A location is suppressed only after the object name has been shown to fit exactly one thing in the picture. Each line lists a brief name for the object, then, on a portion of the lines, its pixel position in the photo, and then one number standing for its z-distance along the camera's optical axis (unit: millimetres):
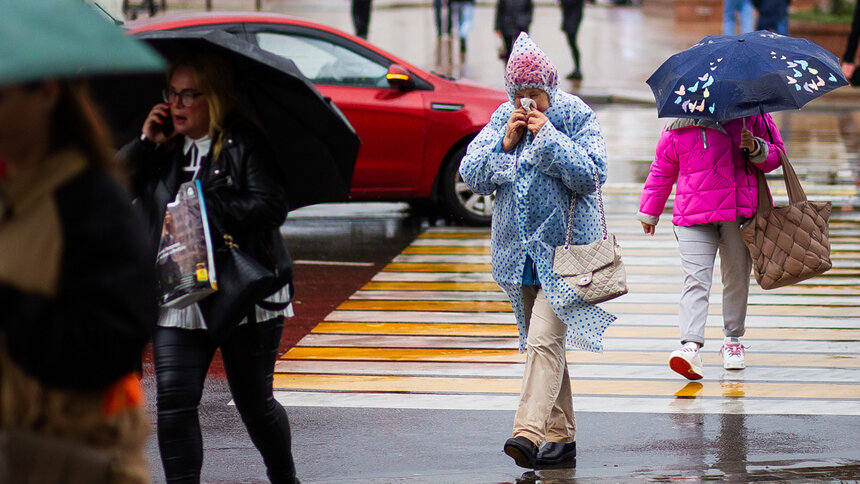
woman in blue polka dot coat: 10141
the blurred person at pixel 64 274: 4848
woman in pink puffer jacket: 12711
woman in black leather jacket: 8359
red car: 20234
